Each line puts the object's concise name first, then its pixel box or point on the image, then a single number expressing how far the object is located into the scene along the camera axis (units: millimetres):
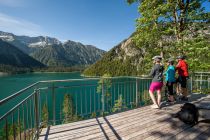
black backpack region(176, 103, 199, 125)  2846
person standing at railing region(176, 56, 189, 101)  4388
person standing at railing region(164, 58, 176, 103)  4170
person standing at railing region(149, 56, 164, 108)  3569
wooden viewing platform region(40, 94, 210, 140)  2434
